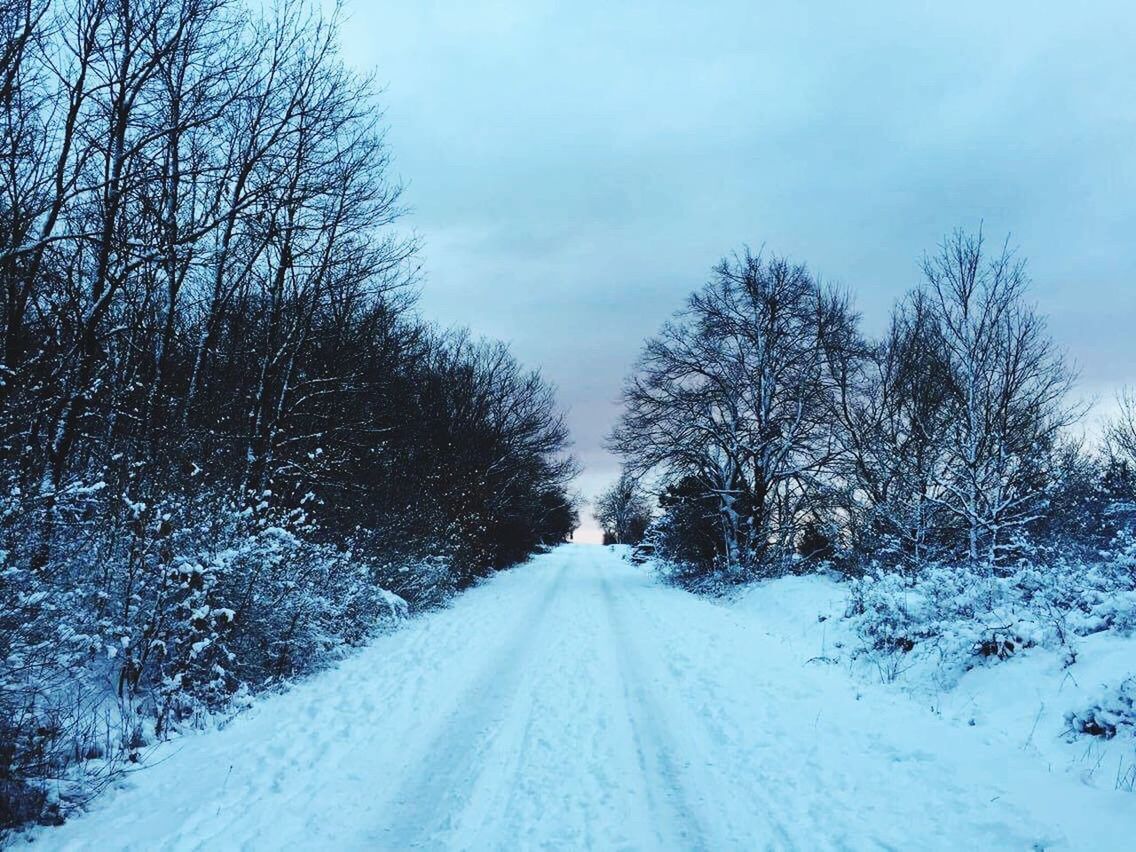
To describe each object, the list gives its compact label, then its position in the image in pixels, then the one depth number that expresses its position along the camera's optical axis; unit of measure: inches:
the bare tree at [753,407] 794.8
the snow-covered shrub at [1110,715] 205.3
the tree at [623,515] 916.0
